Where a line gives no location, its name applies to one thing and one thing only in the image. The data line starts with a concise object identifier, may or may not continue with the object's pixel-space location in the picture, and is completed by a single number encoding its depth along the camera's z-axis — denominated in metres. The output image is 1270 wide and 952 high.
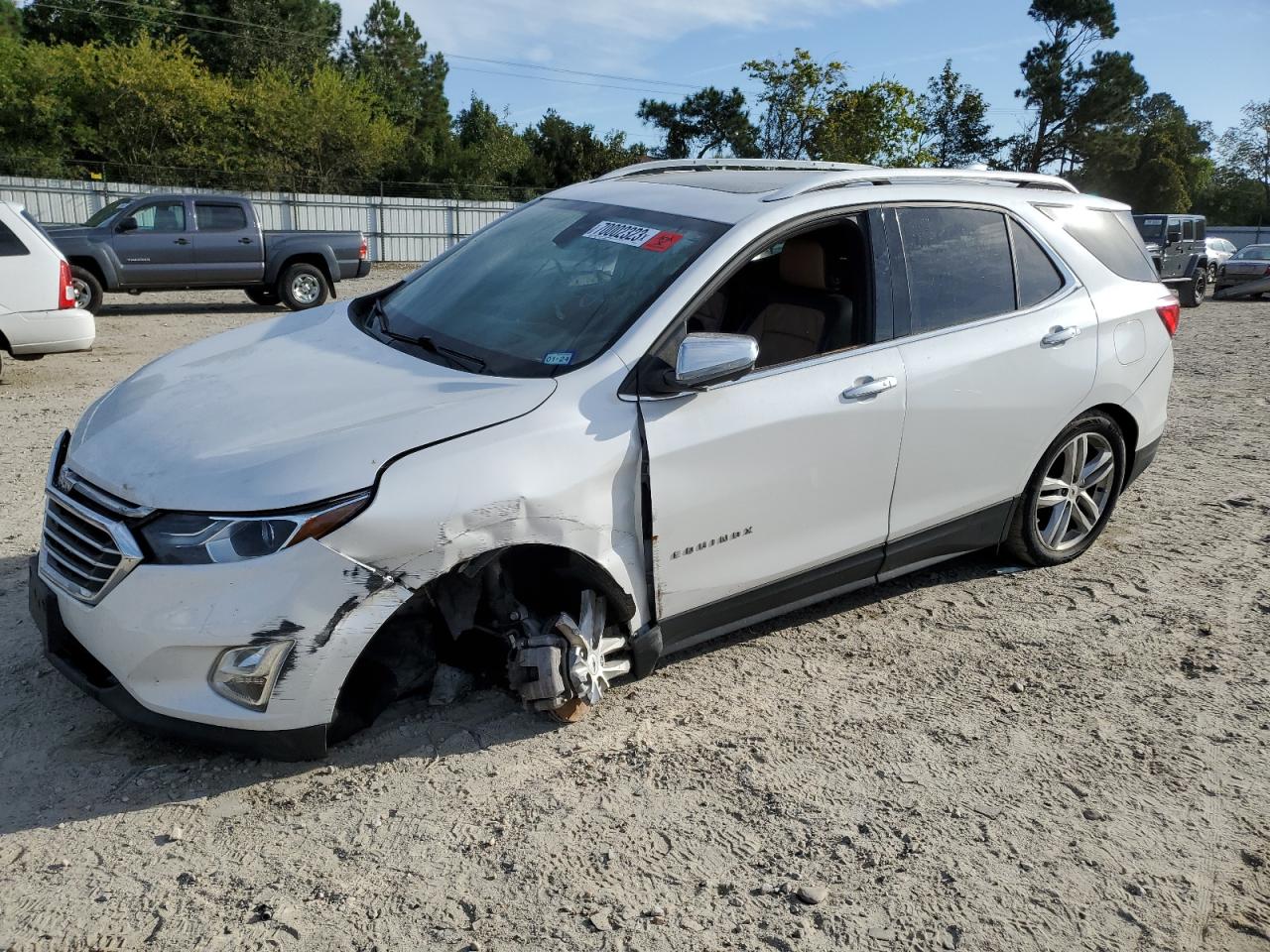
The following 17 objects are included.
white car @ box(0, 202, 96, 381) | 8.74
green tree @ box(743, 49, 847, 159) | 36.34
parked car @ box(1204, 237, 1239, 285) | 26.12
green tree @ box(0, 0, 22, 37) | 47.33
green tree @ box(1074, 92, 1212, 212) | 55.19
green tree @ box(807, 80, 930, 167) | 35.00
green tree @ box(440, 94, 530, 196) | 45.03
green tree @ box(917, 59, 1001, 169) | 54.94
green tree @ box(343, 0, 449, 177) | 53.91
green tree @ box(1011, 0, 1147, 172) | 54.97
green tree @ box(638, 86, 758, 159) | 57.53
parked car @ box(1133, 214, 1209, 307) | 22.86
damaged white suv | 2.86
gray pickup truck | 14.79
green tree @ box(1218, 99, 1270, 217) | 72.00
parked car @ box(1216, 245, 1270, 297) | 23.94
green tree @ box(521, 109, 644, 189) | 47.19
